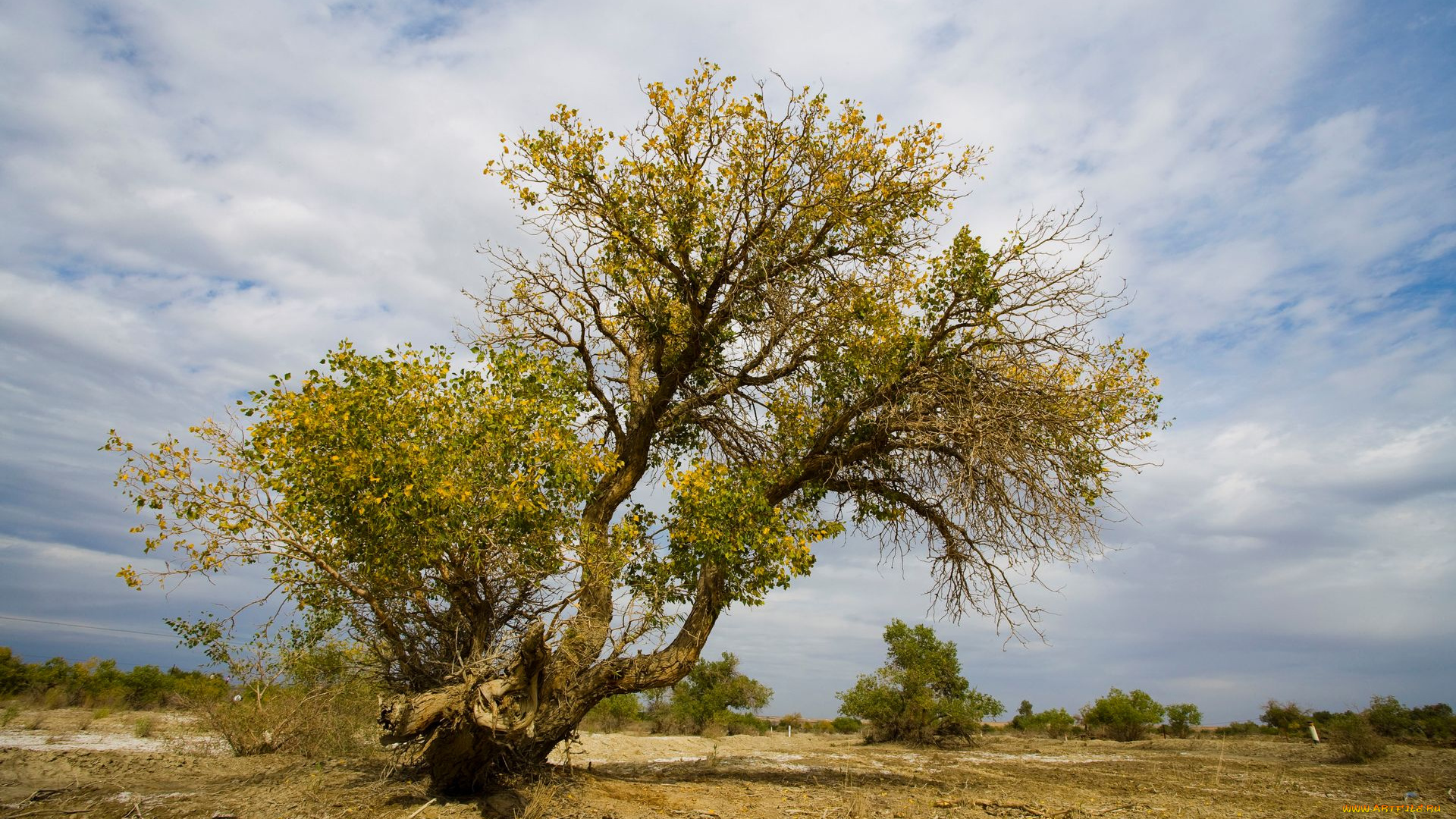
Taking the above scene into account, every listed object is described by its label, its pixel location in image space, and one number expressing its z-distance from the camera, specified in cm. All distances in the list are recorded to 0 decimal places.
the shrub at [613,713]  2688
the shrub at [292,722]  1192
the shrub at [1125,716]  2784
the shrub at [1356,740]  1672
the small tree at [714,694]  2789
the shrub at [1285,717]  2730
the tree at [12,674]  1980
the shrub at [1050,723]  3050
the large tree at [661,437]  768
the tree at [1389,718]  1936
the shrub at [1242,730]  3014
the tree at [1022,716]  3572
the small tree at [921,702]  2377
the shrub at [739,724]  2794
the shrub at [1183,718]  2931
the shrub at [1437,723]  1967
